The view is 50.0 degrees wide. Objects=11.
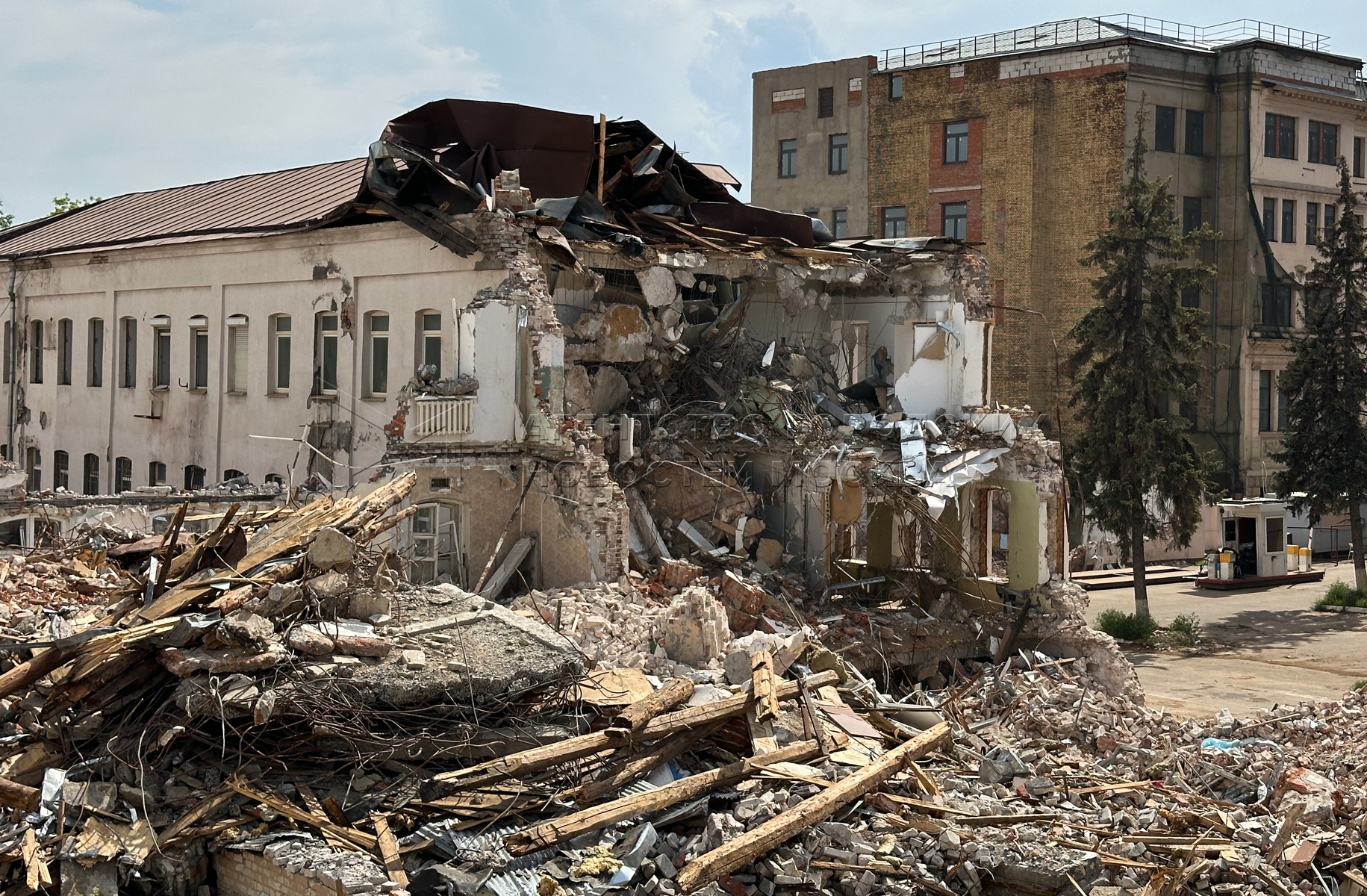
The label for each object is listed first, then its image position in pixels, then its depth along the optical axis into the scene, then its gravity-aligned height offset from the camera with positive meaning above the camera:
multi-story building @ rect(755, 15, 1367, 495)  44.03 +9.22
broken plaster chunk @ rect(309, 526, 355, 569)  13.00 -0.87
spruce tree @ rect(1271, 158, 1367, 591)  34.72 +1.76
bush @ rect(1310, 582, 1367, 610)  33.75 -3.11
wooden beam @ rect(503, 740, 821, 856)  11.54 -2.89
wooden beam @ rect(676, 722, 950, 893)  11.42 -3.01
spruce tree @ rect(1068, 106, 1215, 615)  30.88 +1.85
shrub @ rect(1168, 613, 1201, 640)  29.77 -3.37
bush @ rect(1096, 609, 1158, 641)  29.58 -3.35
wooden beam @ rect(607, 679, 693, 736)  12.66 -2.24
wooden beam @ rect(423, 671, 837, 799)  11.88 -2.49
